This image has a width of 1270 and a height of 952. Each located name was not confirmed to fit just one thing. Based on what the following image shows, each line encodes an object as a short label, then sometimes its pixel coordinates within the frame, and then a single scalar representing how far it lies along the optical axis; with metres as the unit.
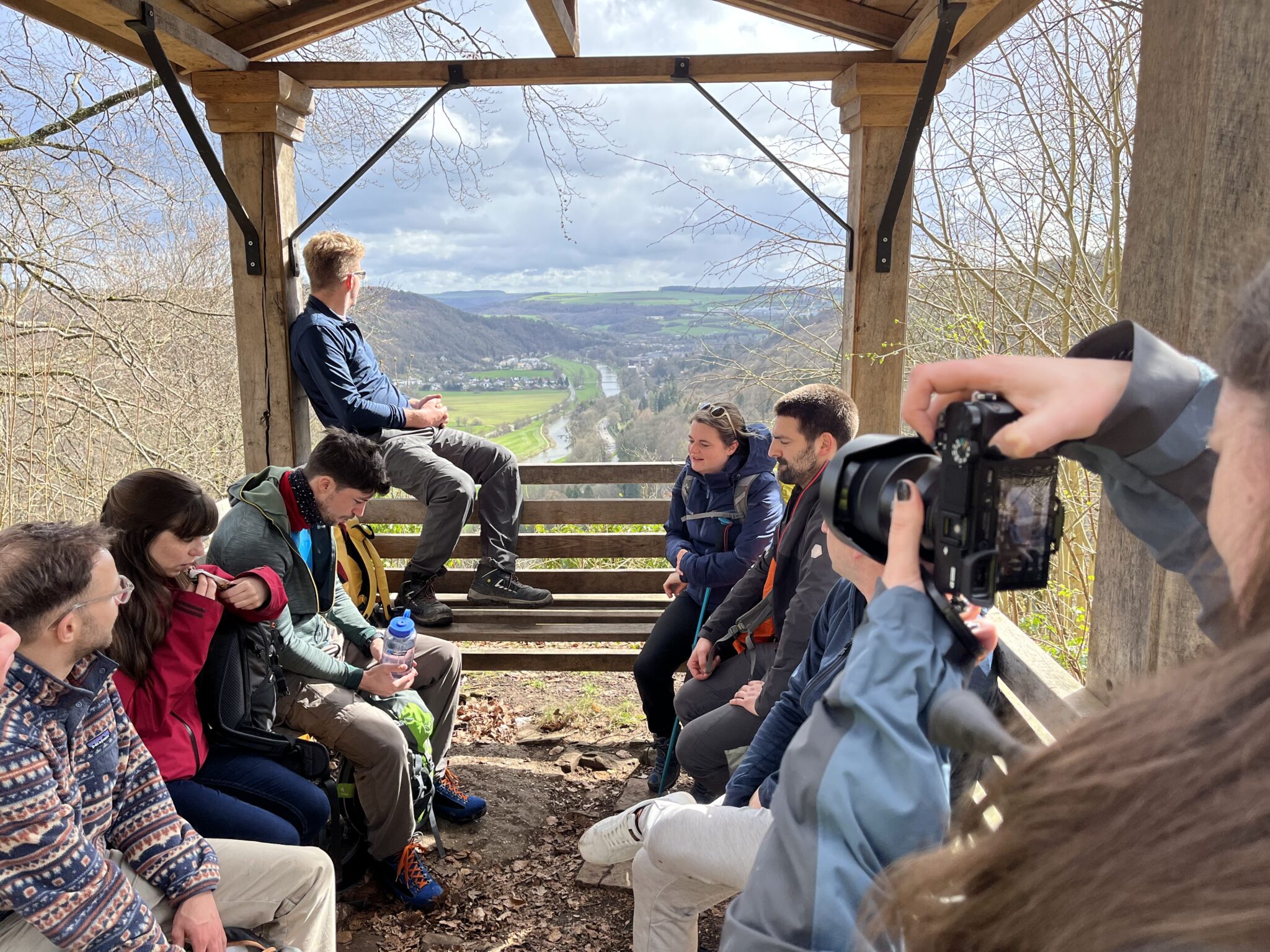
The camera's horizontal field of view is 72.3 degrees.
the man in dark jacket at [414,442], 3.55
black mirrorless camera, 0.85
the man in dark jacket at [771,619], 2.50
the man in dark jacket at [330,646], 2.67
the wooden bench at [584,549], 3.92
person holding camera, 0.53
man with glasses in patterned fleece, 1.58
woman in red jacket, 2.16
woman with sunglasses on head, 3.25
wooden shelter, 3.08
